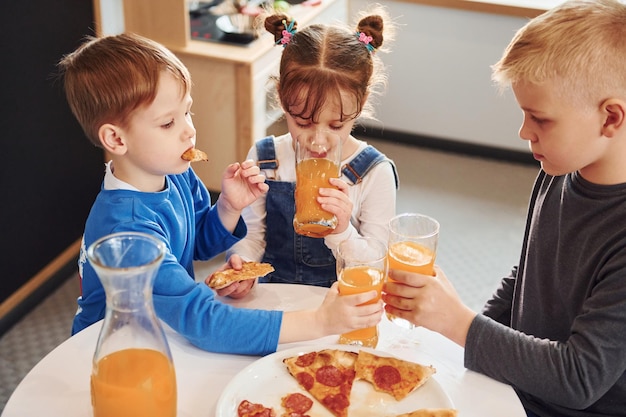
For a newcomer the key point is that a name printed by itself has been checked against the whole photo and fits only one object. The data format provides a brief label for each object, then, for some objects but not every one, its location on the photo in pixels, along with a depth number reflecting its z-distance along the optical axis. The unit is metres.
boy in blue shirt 1.37
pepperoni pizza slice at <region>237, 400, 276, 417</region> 1.23
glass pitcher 1.06
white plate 1.25
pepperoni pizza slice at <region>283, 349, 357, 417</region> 1.27
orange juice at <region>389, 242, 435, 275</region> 1.41
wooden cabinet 2.99
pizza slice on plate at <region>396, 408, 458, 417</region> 1.22
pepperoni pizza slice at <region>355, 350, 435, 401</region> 1.29
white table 1.26
